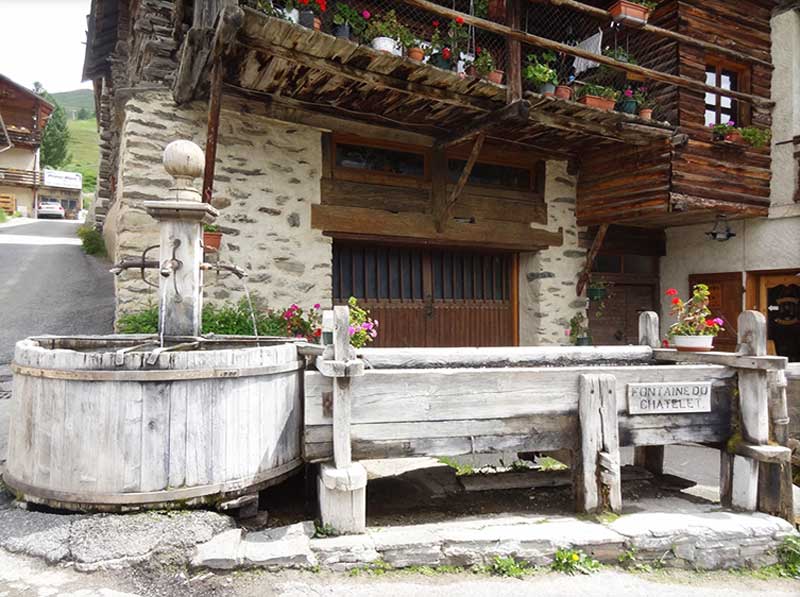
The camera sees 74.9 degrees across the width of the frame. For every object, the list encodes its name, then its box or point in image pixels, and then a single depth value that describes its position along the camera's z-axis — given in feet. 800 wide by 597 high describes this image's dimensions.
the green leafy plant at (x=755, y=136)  27.25
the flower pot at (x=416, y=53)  19.04
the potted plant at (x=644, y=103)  24.17
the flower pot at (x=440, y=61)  20.26
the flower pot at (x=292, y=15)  17.03
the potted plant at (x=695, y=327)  15.40
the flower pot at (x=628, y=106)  23.85
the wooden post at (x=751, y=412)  12.28
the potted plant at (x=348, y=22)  18.33
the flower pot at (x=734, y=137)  26.76
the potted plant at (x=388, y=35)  18.67
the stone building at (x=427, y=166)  18.69
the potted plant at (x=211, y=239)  18.39
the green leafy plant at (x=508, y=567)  9.92
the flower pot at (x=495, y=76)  21.29
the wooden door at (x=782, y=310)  29.35
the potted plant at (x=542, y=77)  21.63
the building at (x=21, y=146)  91.45
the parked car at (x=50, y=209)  100.07
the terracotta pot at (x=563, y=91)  21.99
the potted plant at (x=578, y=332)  27.55
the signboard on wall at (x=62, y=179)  117.70
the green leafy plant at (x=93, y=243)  42.09
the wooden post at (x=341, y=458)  10.20
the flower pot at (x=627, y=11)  22.63
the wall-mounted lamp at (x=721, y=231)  28.55
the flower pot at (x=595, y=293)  28.45
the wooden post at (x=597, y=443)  11.76
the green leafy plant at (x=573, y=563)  10.11
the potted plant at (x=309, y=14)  17.10
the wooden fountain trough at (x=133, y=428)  9.20
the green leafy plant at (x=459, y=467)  15.60
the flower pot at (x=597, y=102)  22.54
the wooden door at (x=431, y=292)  24.29
